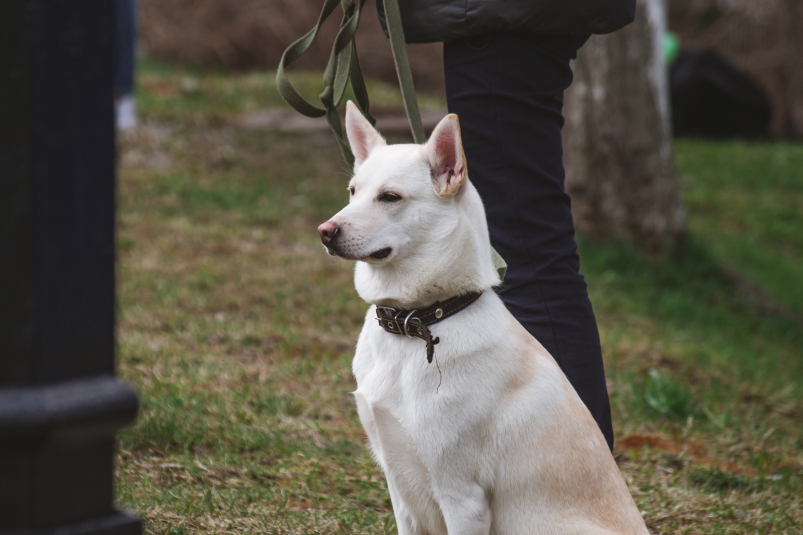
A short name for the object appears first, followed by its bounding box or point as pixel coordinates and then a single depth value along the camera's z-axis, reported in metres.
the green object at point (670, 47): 20.50
